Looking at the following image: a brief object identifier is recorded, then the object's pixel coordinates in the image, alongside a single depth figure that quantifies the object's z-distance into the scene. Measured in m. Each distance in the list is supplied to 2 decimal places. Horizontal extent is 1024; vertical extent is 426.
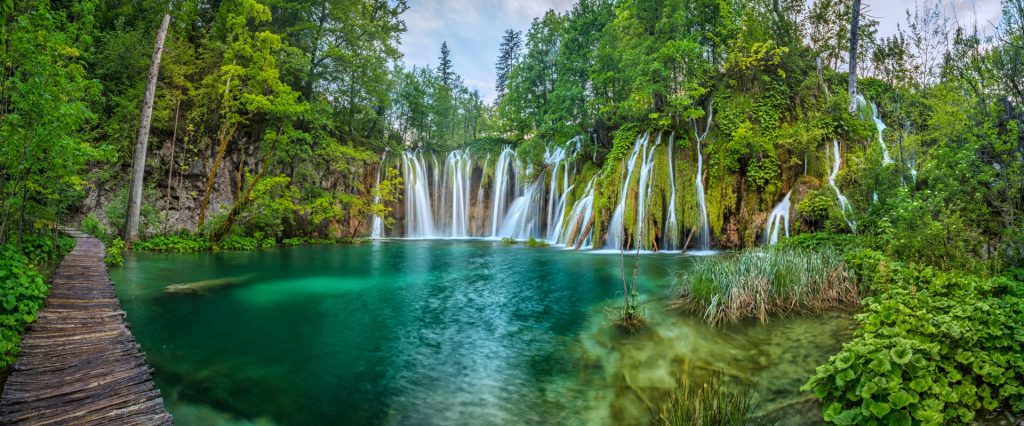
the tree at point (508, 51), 49.62
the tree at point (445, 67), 50.85
